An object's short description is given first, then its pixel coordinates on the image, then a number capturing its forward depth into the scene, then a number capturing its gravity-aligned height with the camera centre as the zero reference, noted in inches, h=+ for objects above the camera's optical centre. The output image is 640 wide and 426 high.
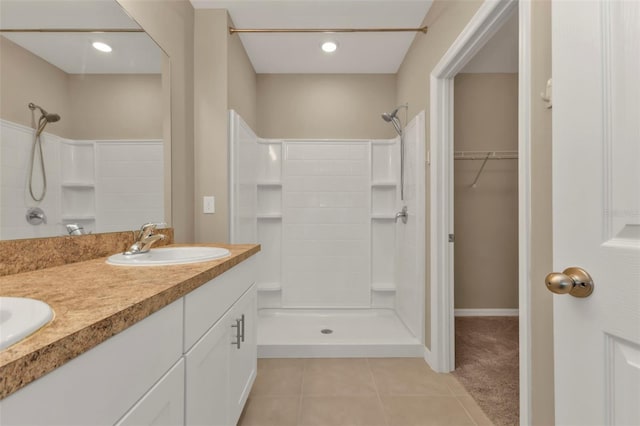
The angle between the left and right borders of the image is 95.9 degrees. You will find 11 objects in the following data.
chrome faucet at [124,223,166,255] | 48.4 -4.6
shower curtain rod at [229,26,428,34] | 79.5 +51.3
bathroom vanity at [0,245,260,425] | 15.5 -10.0
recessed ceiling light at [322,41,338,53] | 93.5 +55.0
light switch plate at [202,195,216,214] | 77.9 +2.5
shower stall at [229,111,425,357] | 113.3 -5.6
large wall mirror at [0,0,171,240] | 35.0 +14.1
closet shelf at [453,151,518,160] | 111.7 +22.4
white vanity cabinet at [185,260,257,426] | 33.5 -20.2
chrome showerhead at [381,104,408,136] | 97.3 +32.3
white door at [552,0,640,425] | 19.6 +0.6
